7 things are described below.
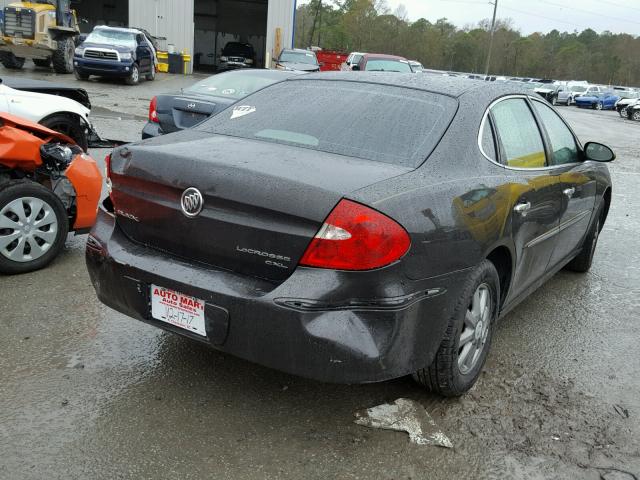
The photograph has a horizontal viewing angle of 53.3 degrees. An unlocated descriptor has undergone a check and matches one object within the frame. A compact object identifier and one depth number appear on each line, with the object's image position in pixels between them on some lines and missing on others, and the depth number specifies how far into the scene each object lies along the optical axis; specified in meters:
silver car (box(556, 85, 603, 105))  46.31
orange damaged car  4.44
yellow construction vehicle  22.20
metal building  32.50
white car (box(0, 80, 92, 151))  5.79
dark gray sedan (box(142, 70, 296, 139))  8.47
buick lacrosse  2.54
